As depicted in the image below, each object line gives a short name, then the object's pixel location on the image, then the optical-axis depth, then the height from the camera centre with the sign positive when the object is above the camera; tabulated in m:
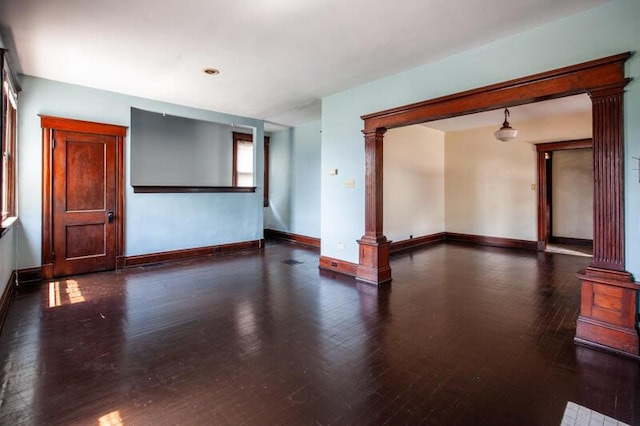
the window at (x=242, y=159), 8.17 +1.37
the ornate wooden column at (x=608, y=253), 2.60 -0.35
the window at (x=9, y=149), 3.79 +0.83
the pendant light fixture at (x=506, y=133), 5.95 +1.45
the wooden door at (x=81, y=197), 4.75 +0.25
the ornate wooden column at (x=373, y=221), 4.68 -0.13
